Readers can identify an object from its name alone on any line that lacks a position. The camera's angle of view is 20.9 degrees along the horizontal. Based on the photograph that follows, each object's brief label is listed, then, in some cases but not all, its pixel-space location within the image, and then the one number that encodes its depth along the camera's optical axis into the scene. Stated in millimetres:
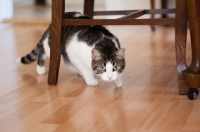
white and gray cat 1711
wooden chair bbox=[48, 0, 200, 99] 1553
